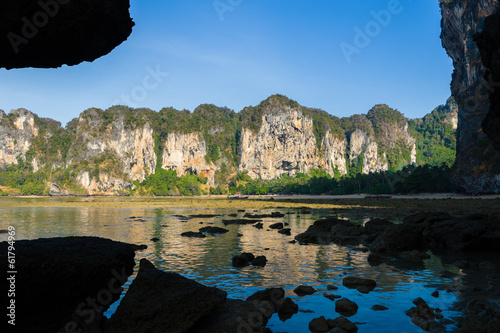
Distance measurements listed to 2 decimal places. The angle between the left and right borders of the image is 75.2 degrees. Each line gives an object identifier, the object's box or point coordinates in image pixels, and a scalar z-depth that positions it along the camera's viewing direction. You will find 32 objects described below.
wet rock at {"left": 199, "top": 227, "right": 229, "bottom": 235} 24.53
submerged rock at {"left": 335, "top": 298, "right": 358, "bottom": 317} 8.02
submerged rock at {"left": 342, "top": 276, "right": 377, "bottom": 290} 10.14
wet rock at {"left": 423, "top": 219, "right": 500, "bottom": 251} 15.70
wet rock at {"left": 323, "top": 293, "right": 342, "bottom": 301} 9.08
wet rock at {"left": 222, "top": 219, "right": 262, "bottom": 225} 31.95
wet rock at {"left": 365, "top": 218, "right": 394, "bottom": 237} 20.32
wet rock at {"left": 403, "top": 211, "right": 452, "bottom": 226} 20.39
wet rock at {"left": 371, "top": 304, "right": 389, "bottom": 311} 8.20
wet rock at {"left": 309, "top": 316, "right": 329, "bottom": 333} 7.02
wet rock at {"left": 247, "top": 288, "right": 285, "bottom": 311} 8.54
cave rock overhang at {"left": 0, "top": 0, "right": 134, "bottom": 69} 4.52
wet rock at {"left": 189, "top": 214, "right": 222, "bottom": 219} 39.43
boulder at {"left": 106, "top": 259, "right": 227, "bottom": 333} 5.78
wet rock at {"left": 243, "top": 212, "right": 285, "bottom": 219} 38.67
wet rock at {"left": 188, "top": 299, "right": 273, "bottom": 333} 6.15
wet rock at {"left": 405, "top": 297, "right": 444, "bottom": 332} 6.94
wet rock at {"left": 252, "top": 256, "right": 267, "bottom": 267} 13.42
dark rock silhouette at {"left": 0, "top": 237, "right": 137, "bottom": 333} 5.69
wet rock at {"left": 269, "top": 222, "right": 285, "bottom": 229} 27.00
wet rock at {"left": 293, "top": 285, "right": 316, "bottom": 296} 9.51
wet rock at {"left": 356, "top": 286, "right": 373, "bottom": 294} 9.63
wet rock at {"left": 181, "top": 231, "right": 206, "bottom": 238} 22.40
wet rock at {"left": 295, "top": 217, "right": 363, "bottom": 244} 19.00
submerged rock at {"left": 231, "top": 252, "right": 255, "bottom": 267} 13.42
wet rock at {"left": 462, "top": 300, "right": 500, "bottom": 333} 6.16
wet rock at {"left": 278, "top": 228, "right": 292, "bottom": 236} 23.31
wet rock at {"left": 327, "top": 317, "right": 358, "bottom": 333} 6.98
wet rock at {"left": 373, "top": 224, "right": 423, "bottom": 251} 15.89
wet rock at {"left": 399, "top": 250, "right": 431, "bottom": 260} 14.27
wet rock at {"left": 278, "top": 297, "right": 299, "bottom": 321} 7.88
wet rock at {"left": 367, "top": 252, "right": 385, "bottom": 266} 13.49
